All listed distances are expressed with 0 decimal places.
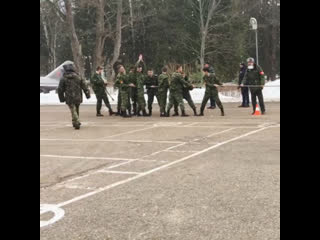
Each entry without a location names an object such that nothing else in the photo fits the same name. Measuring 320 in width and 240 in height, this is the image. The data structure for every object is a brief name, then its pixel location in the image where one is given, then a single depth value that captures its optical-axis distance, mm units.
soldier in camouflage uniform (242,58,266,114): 15434
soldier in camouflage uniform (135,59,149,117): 15961
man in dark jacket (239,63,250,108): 18777
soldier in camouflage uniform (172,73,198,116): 15840
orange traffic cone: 15695
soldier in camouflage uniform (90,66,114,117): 16672
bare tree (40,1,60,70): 49281
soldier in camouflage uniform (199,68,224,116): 15312
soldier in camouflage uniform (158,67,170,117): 16031
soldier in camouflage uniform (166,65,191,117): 15625
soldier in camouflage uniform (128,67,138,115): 15859
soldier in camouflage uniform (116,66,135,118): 15719
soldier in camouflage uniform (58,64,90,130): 12852
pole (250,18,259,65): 22416
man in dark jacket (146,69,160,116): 16475
